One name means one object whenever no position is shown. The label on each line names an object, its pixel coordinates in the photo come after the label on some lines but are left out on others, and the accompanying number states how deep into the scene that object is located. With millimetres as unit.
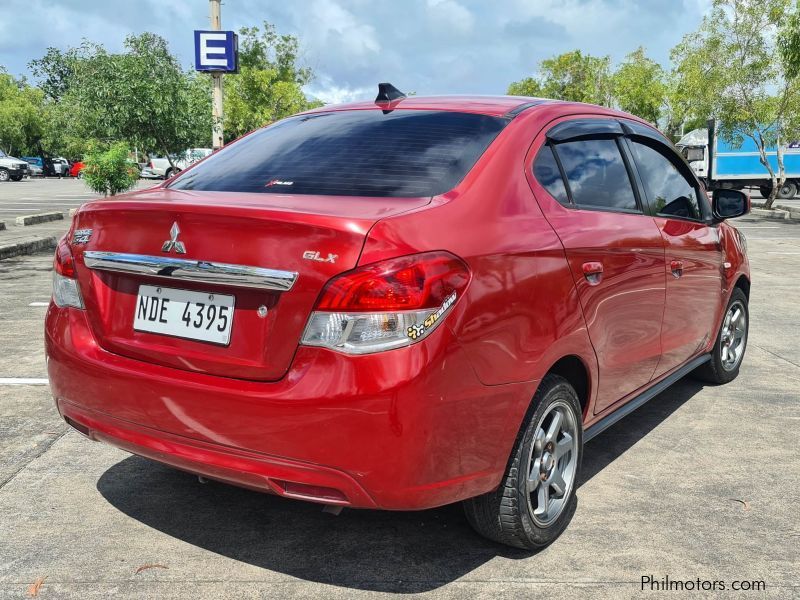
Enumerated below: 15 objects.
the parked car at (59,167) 62456
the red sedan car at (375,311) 2461
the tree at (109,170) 16828
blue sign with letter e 18125
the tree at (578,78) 60500
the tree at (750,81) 25125
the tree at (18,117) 73875
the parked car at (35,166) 59441
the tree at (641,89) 50125
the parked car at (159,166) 28525
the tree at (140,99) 17688
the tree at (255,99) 41375
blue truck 33406
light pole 18500
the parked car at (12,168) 49562
